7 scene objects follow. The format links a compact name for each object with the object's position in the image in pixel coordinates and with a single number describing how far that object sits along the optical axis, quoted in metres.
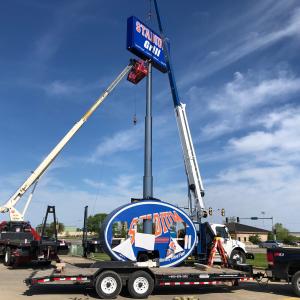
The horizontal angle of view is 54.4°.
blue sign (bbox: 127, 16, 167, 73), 16.70
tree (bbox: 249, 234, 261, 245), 75.51
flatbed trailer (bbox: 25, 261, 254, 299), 8.68
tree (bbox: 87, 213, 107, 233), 85.22
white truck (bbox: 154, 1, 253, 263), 15.61
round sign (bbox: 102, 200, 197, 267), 11.09
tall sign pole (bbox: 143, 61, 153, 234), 14.66
